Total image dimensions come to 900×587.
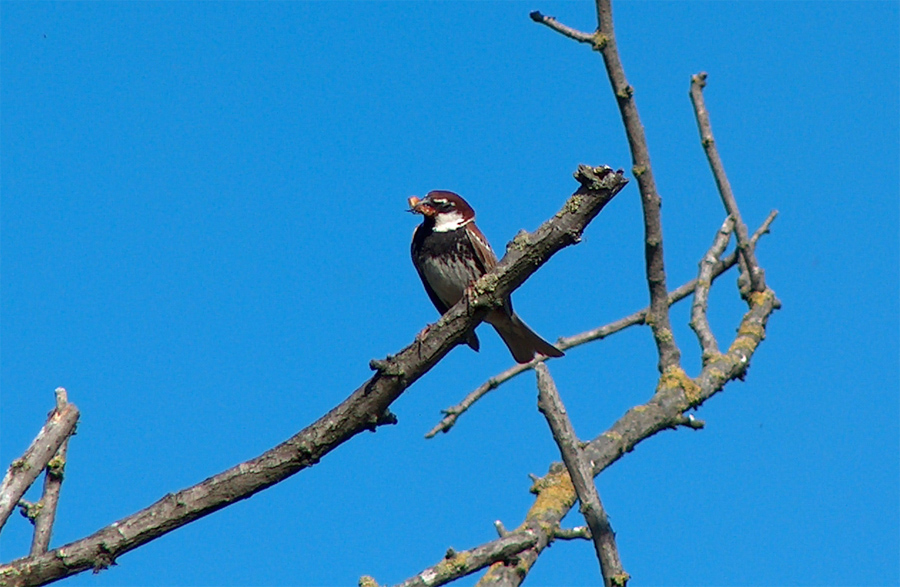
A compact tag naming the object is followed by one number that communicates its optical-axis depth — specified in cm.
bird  1280
